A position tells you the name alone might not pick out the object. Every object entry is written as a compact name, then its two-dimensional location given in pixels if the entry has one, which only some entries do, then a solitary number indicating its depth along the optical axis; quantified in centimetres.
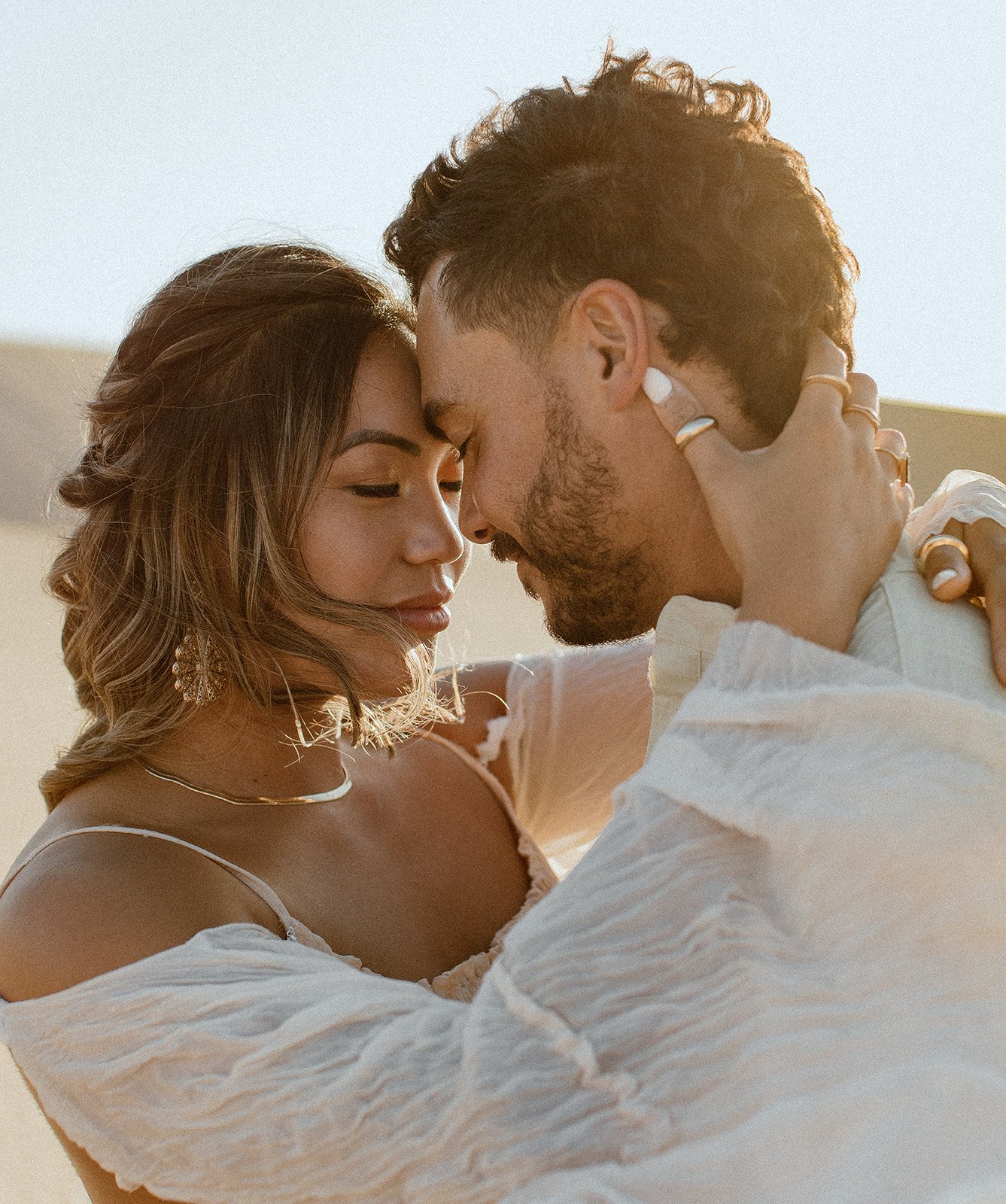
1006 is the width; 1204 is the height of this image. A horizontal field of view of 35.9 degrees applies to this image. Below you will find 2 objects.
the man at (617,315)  71
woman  76
